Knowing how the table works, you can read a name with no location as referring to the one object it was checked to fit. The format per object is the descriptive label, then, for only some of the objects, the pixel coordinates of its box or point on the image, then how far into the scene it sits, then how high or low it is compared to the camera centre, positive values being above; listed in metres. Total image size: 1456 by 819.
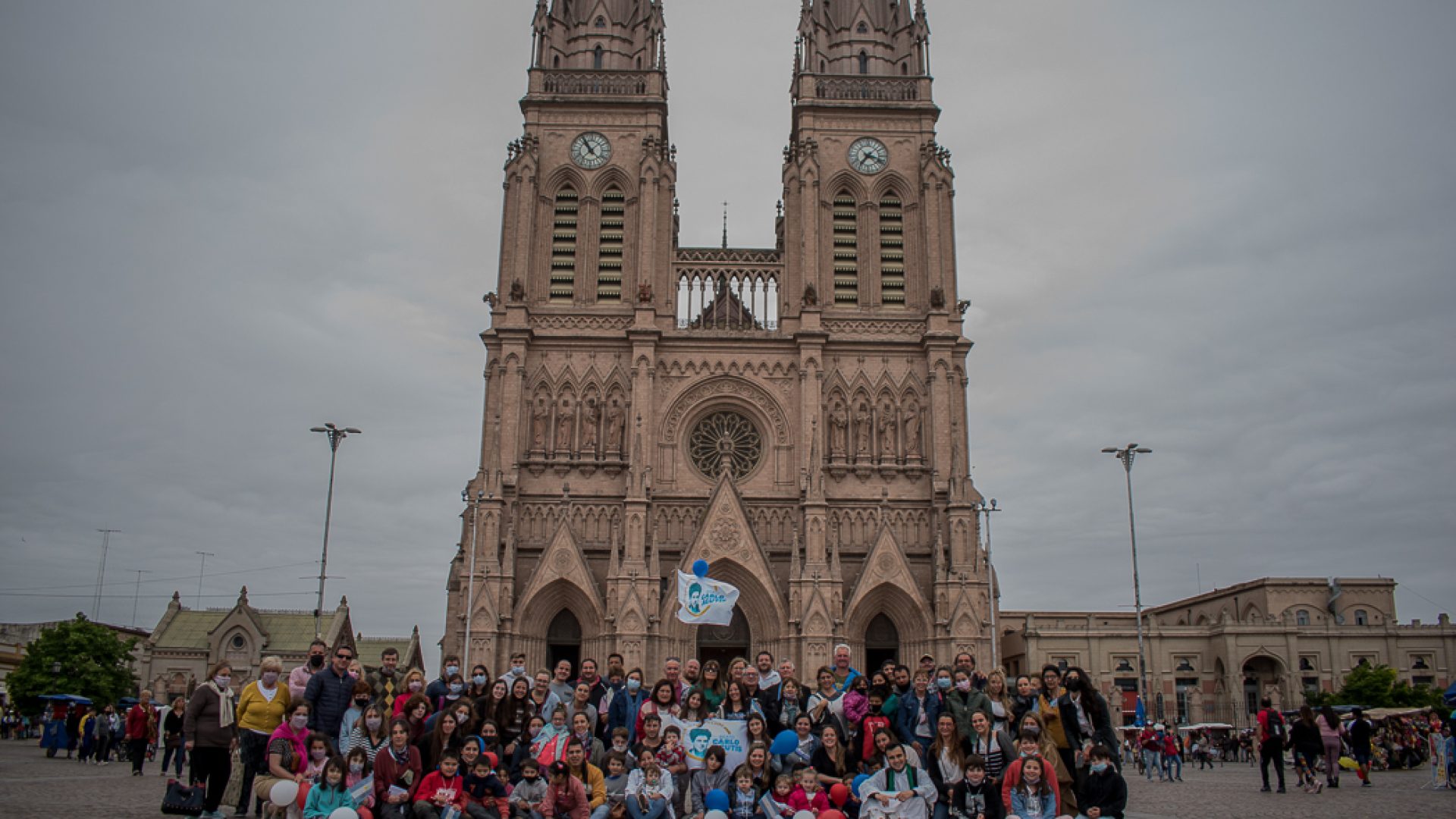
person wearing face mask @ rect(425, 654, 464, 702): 14.38 -0.11
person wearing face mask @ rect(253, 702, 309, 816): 12.21 -0.89
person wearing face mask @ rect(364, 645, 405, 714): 14.38 -0.12
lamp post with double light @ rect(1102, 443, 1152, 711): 34.78 +6.80
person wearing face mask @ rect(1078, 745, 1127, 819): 12.32 -1.11
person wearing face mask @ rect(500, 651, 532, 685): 14.10 +0.02
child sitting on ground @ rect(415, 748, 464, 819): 11.92 -1.23
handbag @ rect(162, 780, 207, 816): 13.16 -1.51
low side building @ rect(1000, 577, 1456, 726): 56.59 +1.40
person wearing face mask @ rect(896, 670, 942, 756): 13.42 -0.42
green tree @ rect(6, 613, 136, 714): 49.16 -0.02
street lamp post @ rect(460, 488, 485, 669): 38.94 +4.95
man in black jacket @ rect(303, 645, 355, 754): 13.42 -0.32
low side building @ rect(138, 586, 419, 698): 58.06 +1.51
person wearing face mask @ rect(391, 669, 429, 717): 13.75 -0.15
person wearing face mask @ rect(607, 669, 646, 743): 14.40 -0.46
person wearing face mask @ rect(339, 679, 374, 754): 13.18 -0.43
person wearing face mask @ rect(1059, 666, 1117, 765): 13.12 -0.39
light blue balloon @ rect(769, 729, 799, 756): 13.11 -0.75
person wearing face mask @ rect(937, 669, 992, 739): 12.97 -0.30
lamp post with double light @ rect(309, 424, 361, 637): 33.88 +6.94
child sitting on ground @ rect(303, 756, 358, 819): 11.77 -1.26
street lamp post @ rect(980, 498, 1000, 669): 41.84 +3.73
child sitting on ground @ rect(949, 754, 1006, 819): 11.94 -1.19
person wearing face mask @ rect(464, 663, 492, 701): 15.16 -0.14
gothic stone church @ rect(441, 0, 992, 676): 40.69 +10.89
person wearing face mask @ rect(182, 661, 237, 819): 13.57 -0.83
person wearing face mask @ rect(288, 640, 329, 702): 13.79 +0.00
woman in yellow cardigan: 13.24 -0.47
